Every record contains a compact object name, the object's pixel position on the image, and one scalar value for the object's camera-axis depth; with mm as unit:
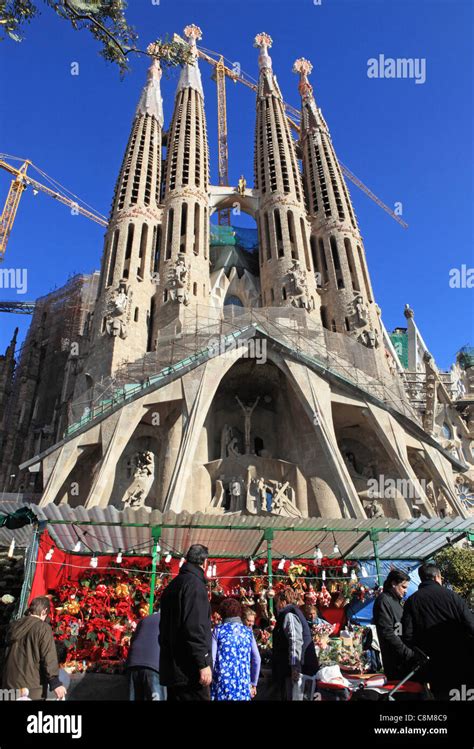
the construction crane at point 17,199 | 47725
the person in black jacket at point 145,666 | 4535
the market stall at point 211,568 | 7602
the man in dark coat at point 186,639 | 3373
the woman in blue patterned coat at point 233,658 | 3852
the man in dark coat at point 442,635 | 3834
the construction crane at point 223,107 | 53500
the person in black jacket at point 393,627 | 4152
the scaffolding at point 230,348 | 22328
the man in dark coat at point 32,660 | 3928
